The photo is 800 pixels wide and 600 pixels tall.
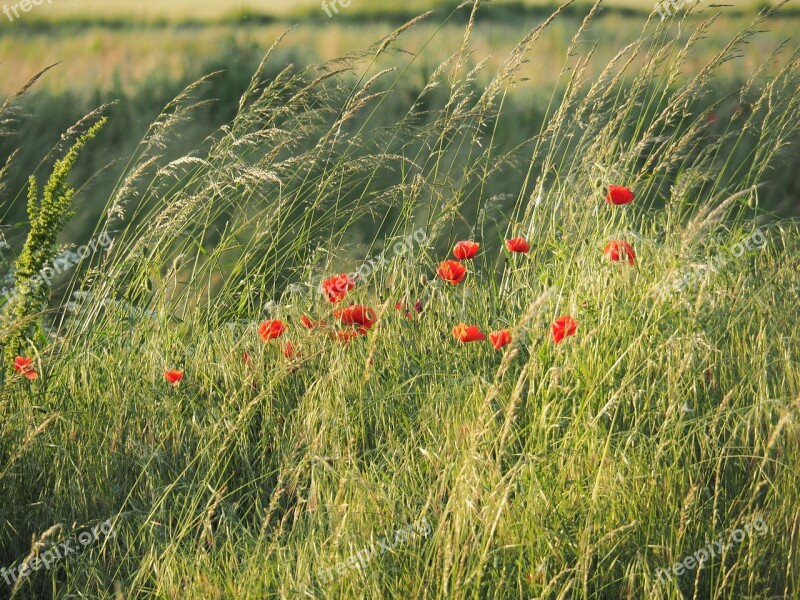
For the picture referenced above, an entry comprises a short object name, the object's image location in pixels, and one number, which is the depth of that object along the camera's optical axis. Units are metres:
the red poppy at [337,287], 4.96
